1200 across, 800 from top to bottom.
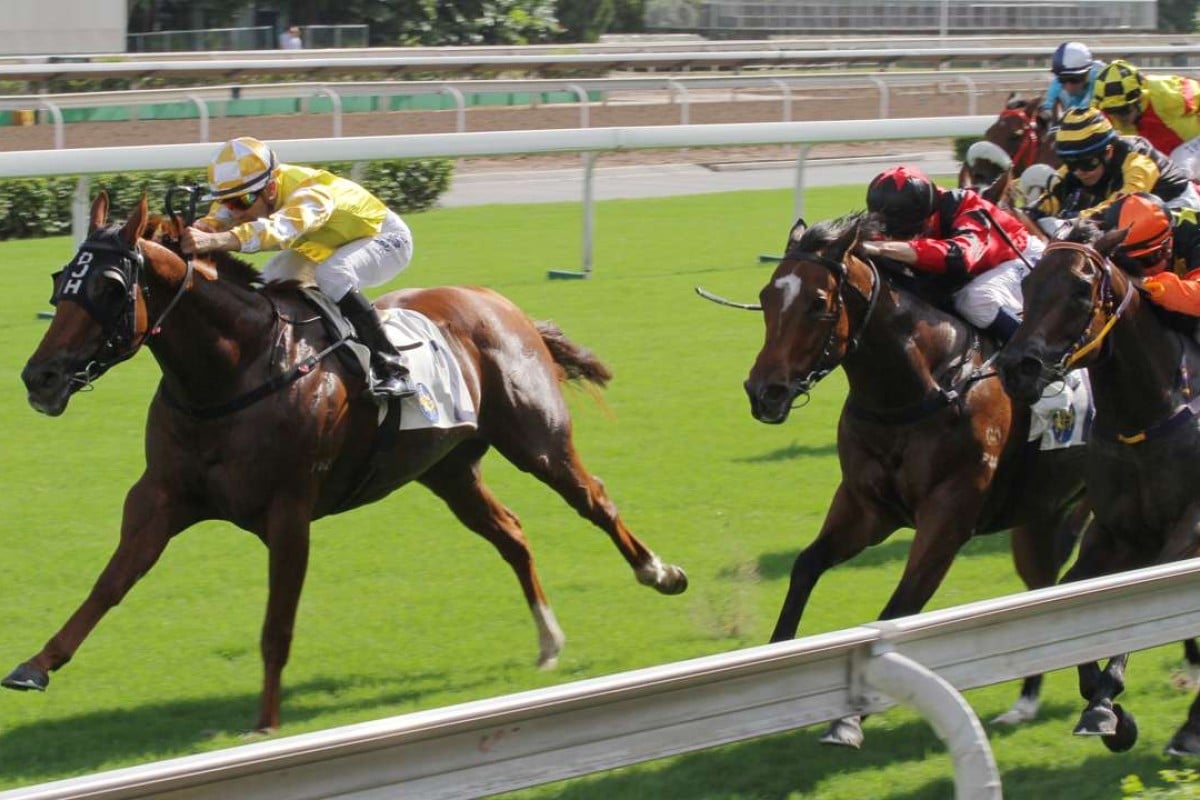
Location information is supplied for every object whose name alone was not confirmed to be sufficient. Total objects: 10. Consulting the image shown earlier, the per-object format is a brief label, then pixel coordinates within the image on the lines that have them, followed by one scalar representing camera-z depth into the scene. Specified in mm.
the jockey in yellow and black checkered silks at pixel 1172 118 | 16125
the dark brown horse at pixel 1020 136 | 18031
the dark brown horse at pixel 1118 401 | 9344
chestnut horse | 9844
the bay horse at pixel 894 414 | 9914
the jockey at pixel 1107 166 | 11477
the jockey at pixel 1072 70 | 16156
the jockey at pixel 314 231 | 10727
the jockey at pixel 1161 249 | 9898
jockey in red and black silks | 10992
